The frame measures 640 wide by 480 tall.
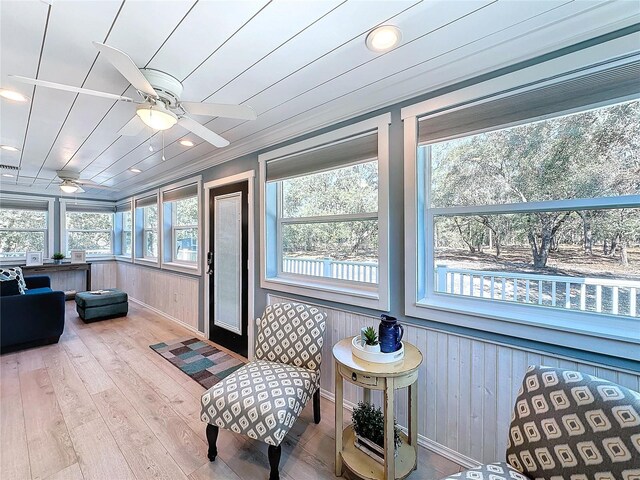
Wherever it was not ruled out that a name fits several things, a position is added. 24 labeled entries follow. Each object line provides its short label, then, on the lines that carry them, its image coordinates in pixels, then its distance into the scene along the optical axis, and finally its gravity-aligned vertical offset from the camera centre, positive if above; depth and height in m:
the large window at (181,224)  3.96 +0.27
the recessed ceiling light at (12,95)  1.84 +1.03
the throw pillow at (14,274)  3.52 -0.42
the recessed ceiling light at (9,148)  2.96 +1.06
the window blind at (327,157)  2.02 +0.70
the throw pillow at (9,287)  3.16 -0.52
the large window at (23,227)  4.97 +0.30
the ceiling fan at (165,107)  1.43 +0.77
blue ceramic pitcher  1.50 -0.53
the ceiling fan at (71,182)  4.11 +0.94
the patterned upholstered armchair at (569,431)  0.88 -0.69
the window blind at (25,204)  4.95 +0.75
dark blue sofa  3.07 -0.89
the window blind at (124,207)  5.57 +0.75
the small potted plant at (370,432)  1.55 -1.14
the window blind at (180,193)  3.80 +0.72
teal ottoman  4.20 -1.00
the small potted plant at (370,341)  1.49 -0.57
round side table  1.36 -0.92
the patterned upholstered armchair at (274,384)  1.47 -0.88
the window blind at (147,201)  4.62 +0.73
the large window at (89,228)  5.73 +0.31
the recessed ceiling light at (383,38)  1.28 +0.99
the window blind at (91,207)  5.71 +0.77
